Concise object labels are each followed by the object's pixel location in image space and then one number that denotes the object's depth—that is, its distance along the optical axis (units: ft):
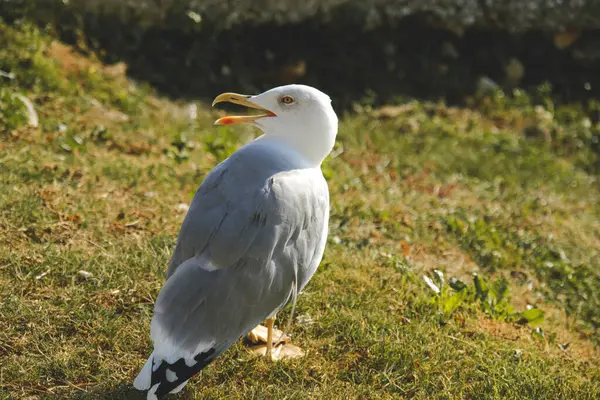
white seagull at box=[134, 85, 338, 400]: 16.39
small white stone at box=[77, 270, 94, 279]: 22.33
